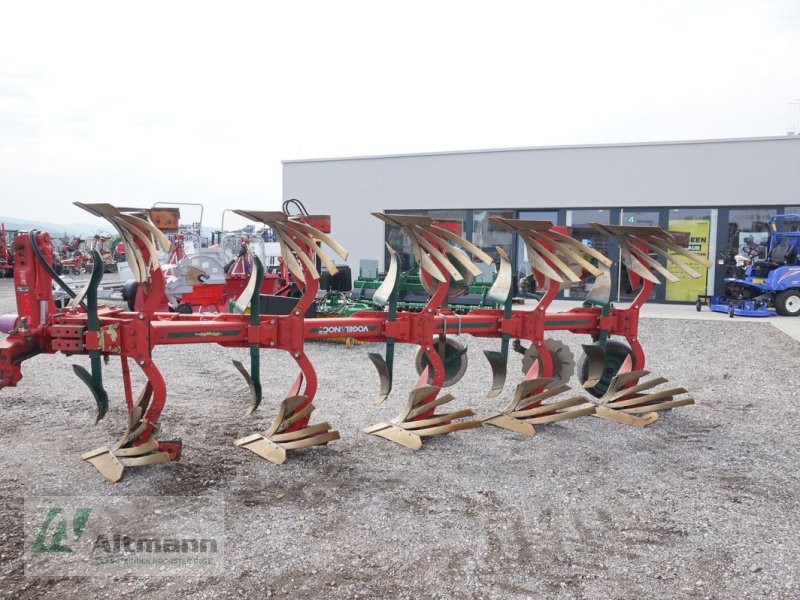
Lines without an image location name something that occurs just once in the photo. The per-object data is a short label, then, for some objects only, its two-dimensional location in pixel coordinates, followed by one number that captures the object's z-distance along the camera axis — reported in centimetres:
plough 374
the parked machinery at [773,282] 1209
